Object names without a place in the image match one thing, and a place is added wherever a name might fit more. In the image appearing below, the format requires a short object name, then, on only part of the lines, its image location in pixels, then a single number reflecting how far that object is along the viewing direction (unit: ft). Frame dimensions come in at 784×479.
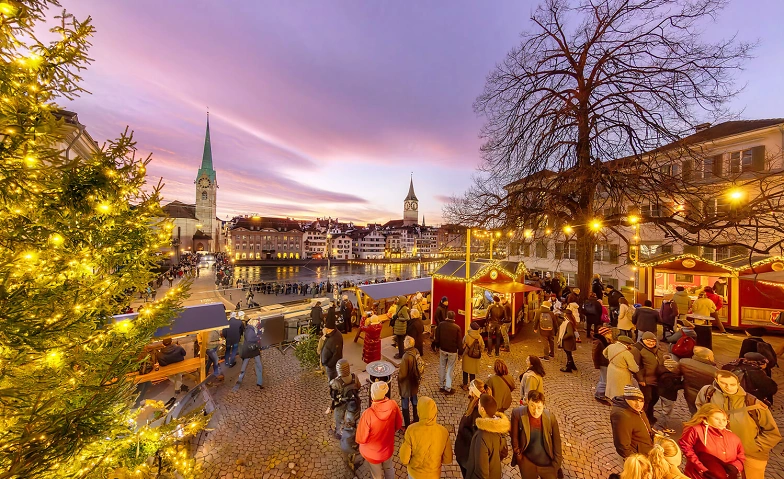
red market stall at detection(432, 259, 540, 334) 31.42
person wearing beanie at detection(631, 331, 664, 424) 16.06
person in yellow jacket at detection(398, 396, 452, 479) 10.15
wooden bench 20.84
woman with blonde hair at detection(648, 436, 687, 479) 7.83
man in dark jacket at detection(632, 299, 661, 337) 24.39
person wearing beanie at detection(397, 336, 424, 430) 16.67
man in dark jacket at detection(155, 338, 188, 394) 22.15
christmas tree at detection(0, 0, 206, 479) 5.90
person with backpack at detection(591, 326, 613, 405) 18.97
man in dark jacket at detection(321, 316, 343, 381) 19.36
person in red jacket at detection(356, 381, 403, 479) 11.60
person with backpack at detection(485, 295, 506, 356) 27.96
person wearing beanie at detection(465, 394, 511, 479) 9.72
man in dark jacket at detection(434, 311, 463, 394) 20.18
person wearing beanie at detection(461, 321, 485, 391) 20.07
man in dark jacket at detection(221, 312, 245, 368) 25.50
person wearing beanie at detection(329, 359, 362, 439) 13.96
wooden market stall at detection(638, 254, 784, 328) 31.86
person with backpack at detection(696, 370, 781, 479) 10.47
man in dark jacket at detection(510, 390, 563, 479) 10.36
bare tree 27.02
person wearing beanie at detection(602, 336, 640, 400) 15.85
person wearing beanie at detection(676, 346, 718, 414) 14.37
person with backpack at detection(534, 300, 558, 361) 25.66
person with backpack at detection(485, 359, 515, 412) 14.15
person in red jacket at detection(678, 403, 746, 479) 9.61
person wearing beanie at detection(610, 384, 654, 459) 10.48
